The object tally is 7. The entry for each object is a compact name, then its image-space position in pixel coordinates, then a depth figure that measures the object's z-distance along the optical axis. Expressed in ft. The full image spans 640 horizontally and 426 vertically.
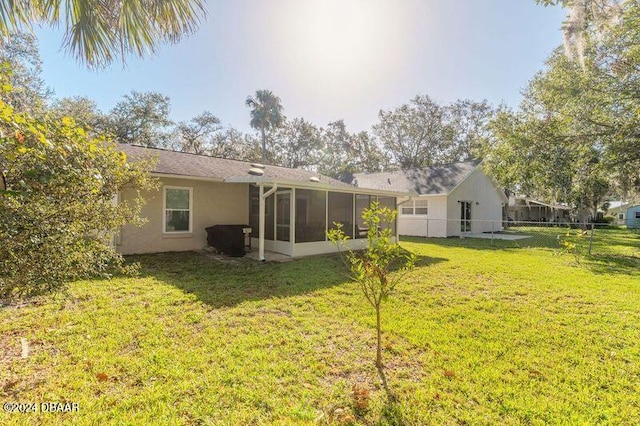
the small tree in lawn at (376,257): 10.32
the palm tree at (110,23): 9.86
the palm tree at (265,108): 99.19
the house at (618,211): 129.68
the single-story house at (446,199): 55.62
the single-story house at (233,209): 29.71
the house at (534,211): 111.75
